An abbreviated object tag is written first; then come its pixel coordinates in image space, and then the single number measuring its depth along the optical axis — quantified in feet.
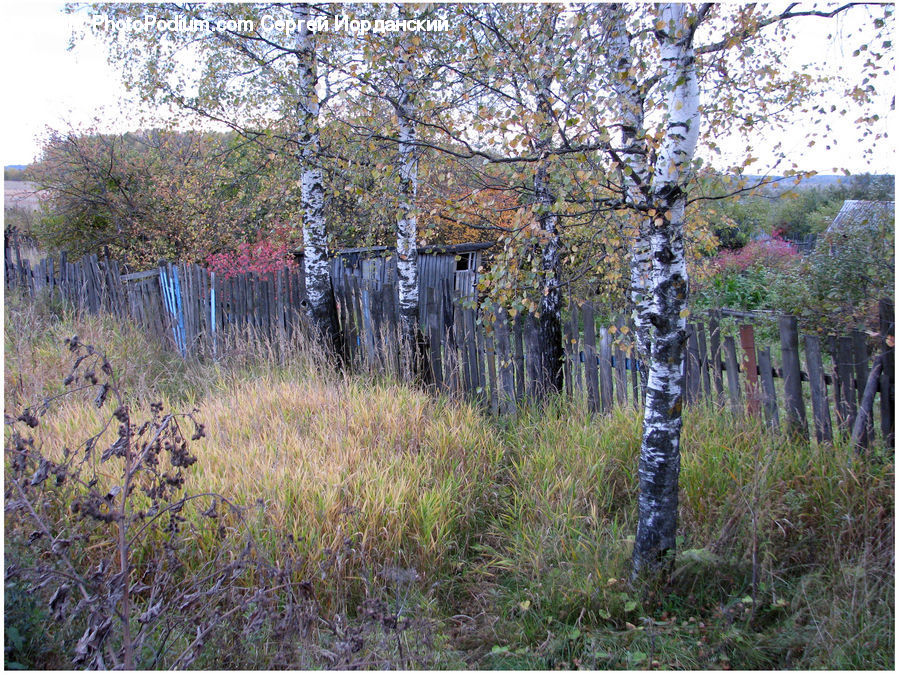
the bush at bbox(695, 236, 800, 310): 42.60
